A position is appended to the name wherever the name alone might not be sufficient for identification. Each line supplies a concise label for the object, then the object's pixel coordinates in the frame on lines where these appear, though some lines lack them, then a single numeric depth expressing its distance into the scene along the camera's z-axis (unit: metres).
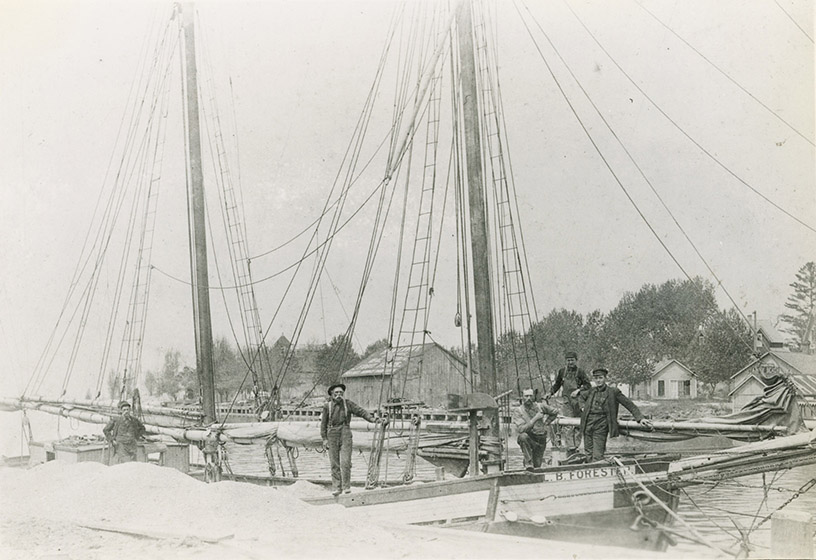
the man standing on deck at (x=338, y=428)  9.31
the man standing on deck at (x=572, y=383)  10.40
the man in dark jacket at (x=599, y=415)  9.15
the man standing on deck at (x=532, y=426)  9.87
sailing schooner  8.03
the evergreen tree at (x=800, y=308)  16.62
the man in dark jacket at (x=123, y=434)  11.80
